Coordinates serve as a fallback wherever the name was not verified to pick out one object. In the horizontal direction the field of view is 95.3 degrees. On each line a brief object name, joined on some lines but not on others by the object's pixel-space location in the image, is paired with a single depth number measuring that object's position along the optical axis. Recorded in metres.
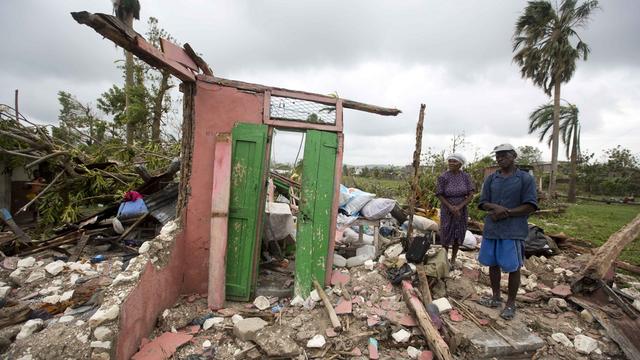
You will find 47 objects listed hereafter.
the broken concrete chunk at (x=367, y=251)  4.44
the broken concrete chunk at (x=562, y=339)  2.90
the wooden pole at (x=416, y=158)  4.33
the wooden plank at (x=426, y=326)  2.56
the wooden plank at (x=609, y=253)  3.65
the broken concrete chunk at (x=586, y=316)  3.25
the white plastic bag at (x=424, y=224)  5.64
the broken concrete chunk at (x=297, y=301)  3.42
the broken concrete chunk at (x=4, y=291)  3.31
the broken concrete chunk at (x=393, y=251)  4.37
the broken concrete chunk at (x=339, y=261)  4.28
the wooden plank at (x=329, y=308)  2.95
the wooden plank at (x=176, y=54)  2.79
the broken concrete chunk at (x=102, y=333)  2.34
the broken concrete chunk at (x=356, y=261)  4.29
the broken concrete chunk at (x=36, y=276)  3.71
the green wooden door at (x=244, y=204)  3.51
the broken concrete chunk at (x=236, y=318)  3.11
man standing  2.91
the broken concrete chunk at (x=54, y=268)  3.84
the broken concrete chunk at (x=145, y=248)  3.11
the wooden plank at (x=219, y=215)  3.29
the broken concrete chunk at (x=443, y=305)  3.21
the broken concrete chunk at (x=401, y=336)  2.86
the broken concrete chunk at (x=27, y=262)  4.01
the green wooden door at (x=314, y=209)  3.58
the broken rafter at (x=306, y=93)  3.47
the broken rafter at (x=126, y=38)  1.89
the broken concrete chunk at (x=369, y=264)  4.11
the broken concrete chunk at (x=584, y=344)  2.82
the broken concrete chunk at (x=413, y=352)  2.73
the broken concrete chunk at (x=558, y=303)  3.50
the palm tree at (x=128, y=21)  11.35
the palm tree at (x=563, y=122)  17.02
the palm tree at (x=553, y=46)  13.73
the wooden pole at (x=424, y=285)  3.31
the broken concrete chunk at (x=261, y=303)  3.41
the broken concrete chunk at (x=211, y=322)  3.05
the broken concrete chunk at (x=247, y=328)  2.85
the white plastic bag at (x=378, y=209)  4.64
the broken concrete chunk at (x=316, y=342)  2.76
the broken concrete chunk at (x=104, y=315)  2.38
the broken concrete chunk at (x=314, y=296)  3.46
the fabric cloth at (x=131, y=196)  4.85
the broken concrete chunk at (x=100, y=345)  2.30
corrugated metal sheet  4.69
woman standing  3.99
